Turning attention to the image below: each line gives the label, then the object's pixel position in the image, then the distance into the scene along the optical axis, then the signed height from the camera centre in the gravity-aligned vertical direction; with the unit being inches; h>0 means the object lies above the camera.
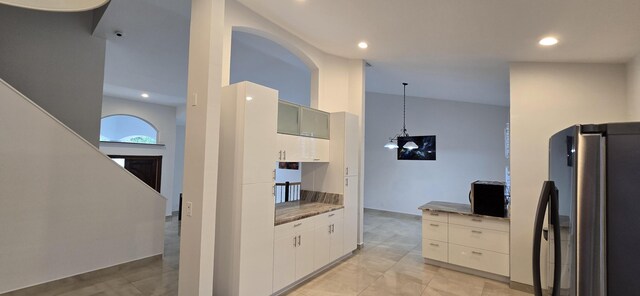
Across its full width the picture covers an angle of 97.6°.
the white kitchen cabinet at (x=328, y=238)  138.6 -42.4
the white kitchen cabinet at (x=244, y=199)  101.8 -17.2
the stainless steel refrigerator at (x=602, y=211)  36.2 -6.4
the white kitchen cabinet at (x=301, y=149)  129.2 +3.4
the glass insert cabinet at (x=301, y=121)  130.4 +17.7
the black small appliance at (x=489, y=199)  142.5 -19.8
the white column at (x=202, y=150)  90.8 +0.8
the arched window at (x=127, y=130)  272.2 +20.7
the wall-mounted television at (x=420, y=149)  286.0 +10.4
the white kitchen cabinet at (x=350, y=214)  161.9 -33.6
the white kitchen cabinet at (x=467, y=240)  139.9 -42.5
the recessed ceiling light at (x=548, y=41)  108.3 +48.0
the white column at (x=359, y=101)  180.5 +36.8
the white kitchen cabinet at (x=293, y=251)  115.5 -42.3
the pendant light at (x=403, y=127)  295.5 +33.9
